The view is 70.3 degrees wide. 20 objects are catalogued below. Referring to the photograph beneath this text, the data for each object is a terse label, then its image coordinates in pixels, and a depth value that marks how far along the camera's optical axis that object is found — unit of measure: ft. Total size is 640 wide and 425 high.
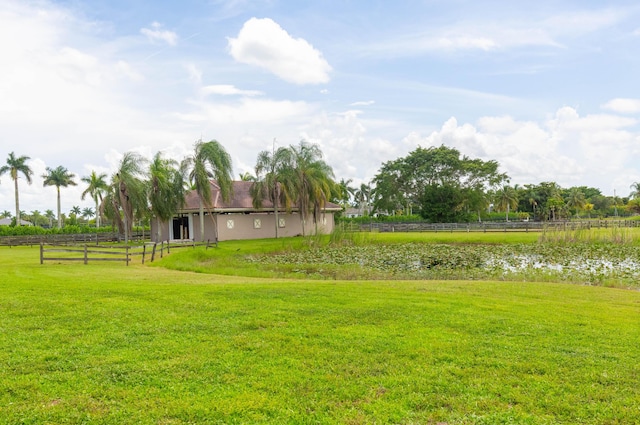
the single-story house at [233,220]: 116.26
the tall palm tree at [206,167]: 105.09
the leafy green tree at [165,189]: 109.09
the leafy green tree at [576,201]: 279.08
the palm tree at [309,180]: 118.11
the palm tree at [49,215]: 386.93
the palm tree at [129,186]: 105.50
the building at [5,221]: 274.98
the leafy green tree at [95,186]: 167.09
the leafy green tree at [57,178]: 193.06
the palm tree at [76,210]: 403.60
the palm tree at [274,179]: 116.22
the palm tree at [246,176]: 187.65
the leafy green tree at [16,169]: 169.68
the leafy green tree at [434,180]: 178.29
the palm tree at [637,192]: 301.02
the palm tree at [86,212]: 431.84
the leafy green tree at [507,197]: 285.84
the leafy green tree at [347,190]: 286.99
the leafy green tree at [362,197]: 315.17
